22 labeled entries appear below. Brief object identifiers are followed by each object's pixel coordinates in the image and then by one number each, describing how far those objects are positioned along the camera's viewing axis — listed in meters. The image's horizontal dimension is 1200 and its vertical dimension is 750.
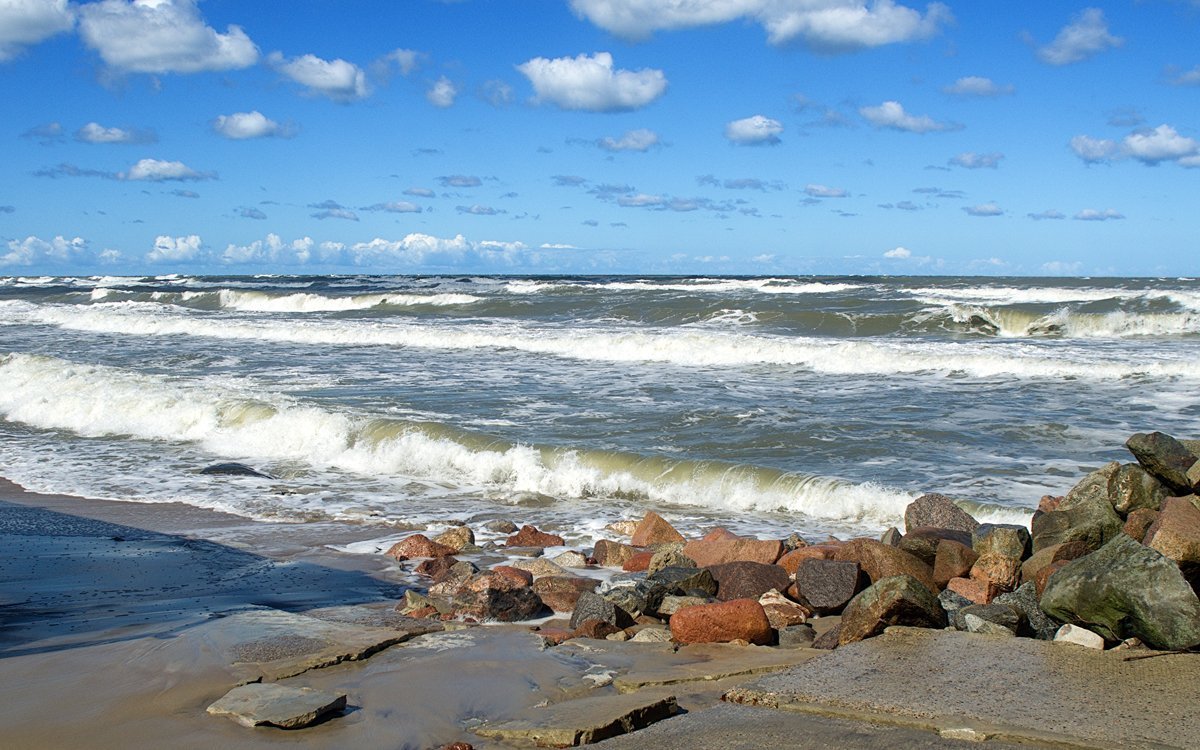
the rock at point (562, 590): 6.11
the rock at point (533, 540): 7.98
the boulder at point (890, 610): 4.75
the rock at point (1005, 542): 5.77
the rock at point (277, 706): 3.72
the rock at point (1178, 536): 4.54
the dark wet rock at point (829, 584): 5.78
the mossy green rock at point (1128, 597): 4.04
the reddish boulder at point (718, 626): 5.07
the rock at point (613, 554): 7.34
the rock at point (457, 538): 7.79
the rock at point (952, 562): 5.86
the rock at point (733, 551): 6.71
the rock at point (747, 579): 6.12
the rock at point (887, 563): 5.90
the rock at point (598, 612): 5.43
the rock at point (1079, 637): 4.30
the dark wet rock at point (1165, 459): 5.89
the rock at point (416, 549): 7.45
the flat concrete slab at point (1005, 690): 3.34
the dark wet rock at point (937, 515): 6.96
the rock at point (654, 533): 7.79
